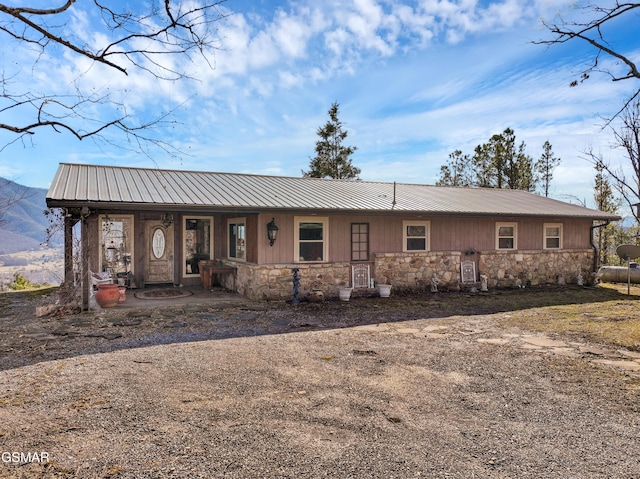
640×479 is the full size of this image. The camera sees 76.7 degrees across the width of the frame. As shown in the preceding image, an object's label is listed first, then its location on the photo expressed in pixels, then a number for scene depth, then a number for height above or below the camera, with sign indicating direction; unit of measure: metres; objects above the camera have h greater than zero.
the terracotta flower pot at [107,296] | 8.49 -1.13
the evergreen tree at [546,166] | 24.62 +4.61
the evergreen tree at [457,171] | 27.22 +4.86
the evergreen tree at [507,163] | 22.58 +4.45
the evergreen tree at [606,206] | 20.38 +1.84
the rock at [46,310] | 7.75 -1.29
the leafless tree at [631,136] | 8.66 +2.37
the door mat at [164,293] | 9.94 -1.31
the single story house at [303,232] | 9.61 +0.27
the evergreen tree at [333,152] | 24.98 +5.58
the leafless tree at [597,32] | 5.27 +2.89
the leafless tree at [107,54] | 3.30 +1.64
